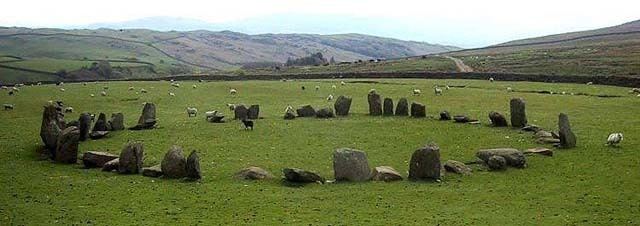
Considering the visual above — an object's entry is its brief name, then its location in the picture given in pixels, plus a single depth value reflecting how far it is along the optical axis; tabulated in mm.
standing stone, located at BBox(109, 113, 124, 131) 47625
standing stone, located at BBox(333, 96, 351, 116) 53906
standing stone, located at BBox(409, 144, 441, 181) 31391
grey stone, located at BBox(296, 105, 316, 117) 53188
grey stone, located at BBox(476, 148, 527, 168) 33875
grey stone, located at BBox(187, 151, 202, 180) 31828
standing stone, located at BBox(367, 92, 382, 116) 54106
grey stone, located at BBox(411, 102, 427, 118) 52281
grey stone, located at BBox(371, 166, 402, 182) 31297
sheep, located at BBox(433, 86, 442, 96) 71375
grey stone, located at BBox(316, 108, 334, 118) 52525
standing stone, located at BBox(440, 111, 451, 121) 50156
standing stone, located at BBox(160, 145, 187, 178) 32309
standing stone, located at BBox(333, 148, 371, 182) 31391
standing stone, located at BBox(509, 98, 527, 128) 45938
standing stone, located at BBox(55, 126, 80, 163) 36531
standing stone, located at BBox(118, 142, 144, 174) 33625
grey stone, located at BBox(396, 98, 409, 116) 53312
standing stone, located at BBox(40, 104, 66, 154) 39000
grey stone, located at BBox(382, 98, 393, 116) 54188
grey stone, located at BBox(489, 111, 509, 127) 46844
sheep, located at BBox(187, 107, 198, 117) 56259
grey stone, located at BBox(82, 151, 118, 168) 35406
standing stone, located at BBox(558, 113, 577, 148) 38156
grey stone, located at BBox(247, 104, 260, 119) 52625
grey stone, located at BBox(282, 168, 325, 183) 31062
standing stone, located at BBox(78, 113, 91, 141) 43778
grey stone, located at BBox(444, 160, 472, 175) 32719
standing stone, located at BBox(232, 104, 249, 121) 52406
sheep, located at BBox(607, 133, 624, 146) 38281
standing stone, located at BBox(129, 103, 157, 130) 49312
